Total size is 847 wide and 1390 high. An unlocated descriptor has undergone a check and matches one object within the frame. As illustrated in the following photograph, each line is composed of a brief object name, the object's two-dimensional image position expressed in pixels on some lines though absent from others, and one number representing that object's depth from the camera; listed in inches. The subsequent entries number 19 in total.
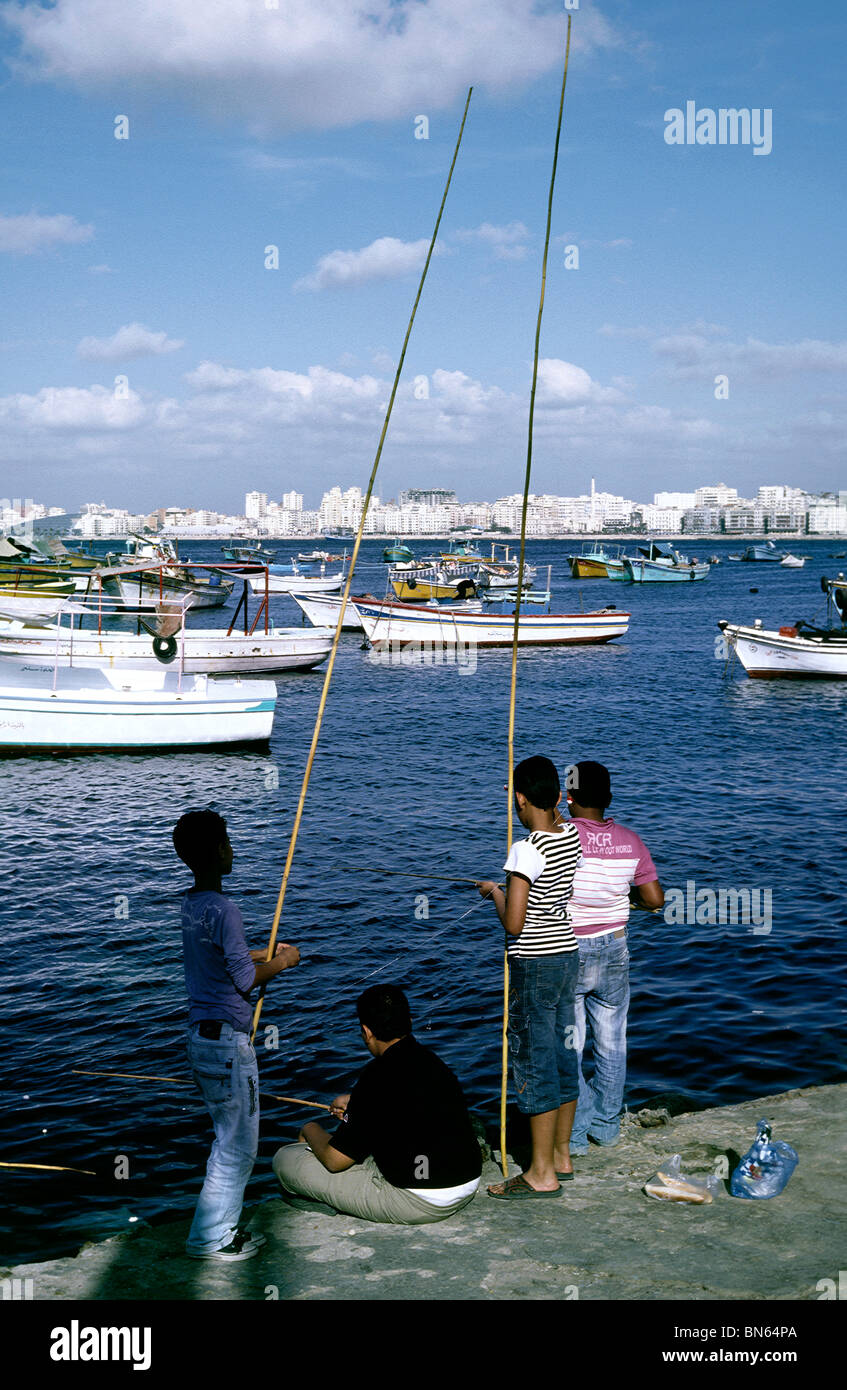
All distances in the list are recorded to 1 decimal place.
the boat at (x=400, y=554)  4716.8
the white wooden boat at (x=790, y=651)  1354.6
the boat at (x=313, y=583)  2427.4
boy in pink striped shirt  217.8
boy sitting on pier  177.9
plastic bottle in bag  197.2
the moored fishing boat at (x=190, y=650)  1151.0
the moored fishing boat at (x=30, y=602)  1749.5
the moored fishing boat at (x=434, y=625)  1818.4
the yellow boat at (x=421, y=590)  2341.3
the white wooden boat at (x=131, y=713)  864.9
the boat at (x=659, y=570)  4160.9
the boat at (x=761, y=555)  6348.4
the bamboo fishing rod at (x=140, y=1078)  314.8
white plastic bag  195.5
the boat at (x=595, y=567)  4318.4
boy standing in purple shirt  183.5
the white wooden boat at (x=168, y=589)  2036.2
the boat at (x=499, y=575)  2701.8
